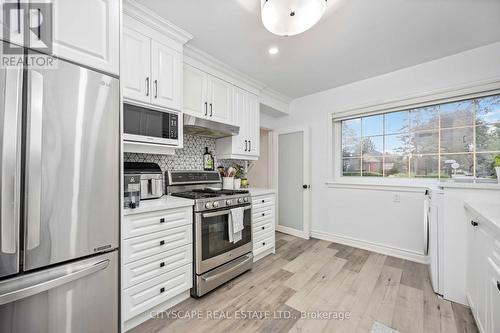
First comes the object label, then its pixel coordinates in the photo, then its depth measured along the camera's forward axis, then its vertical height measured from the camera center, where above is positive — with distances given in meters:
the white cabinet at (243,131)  2.78 +0.56
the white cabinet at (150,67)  1.68 +0.94
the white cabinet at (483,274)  1.07 -0.70
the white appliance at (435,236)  1.84 -0.67
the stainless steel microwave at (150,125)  1.71 +0.40
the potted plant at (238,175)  2.96 -0.13
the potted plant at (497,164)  1.65 +0.03
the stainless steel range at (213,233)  1.84 -0.68
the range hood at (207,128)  2.09 +0.46
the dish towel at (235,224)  2.10 -0.63
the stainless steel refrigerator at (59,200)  0.89 -0.17
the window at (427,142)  2.27 +0.35
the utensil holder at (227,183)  2.86 -0.24
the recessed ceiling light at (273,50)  2.19 +1.35
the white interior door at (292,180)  3.50 -0.26
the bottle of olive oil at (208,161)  2.75 +0.09
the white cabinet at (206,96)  2.23 +0.89
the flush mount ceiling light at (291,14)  1.28 +1.06
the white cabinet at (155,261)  1.44 -0.77
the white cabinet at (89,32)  1.05 +0.79
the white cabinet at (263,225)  2.57 -0.80
